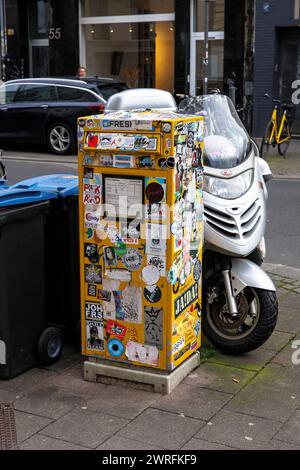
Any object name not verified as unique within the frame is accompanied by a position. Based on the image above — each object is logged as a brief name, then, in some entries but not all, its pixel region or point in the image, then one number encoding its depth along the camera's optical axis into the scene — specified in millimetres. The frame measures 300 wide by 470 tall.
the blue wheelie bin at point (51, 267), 4441
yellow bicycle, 15000
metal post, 15861
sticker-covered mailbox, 3990
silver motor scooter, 4496
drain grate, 3611
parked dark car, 15375
